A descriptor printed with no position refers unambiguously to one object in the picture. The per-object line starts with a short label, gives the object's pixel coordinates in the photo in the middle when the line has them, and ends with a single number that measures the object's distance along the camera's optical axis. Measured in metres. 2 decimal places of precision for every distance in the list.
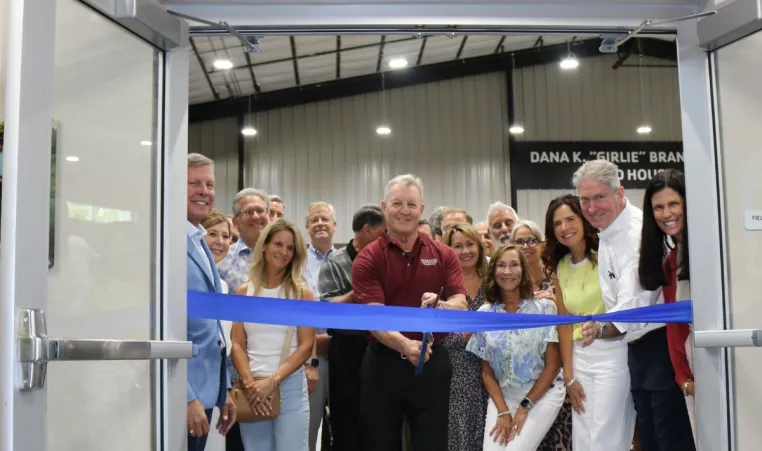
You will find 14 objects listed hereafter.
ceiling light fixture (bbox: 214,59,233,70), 12.27
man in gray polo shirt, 4.56
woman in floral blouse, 4.13
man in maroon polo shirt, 3.90
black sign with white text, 14.62
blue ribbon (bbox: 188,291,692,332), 3.19
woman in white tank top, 3.96
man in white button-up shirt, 3.47
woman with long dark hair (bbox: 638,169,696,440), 3.37
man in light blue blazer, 3.13
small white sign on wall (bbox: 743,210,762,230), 2.32
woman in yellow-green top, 3.73
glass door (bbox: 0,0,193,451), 1.59
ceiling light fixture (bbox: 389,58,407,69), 14.44
